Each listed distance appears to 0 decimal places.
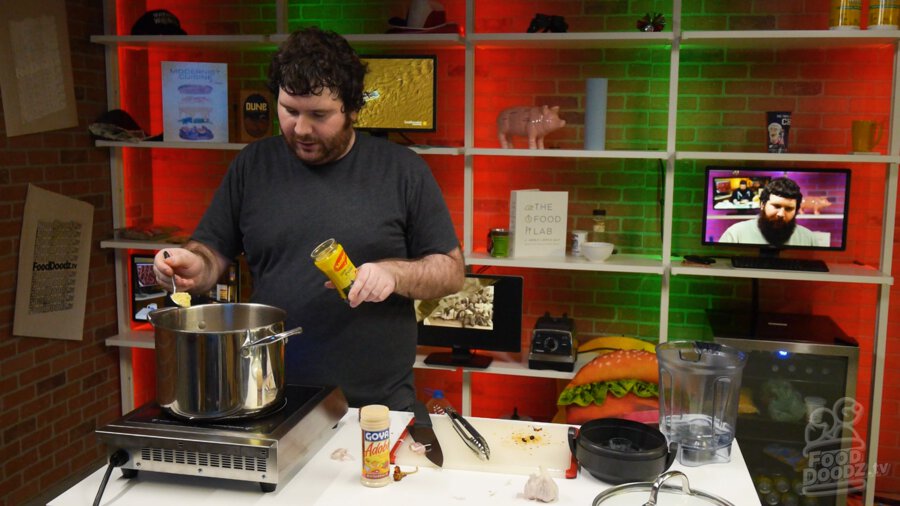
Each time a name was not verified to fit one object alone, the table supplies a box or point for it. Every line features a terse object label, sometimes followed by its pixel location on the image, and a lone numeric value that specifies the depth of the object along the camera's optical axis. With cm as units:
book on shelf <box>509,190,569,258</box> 345
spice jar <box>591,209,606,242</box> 359
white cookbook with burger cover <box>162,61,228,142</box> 359
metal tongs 163
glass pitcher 168
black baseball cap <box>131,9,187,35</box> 360
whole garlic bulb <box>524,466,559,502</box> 146
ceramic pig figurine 344
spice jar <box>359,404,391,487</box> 148
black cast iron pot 149
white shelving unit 314
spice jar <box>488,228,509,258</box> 346
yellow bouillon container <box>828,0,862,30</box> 310
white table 146
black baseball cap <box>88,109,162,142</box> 358
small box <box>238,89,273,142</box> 361
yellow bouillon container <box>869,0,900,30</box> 307
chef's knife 162
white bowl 341
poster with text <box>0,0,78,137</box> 312
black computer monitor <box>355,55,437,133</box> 341
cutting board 161
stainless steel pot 145
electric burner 143
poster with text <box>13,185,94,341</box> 324
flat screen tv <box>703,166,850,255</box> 336
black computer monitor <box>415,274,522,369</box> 348
